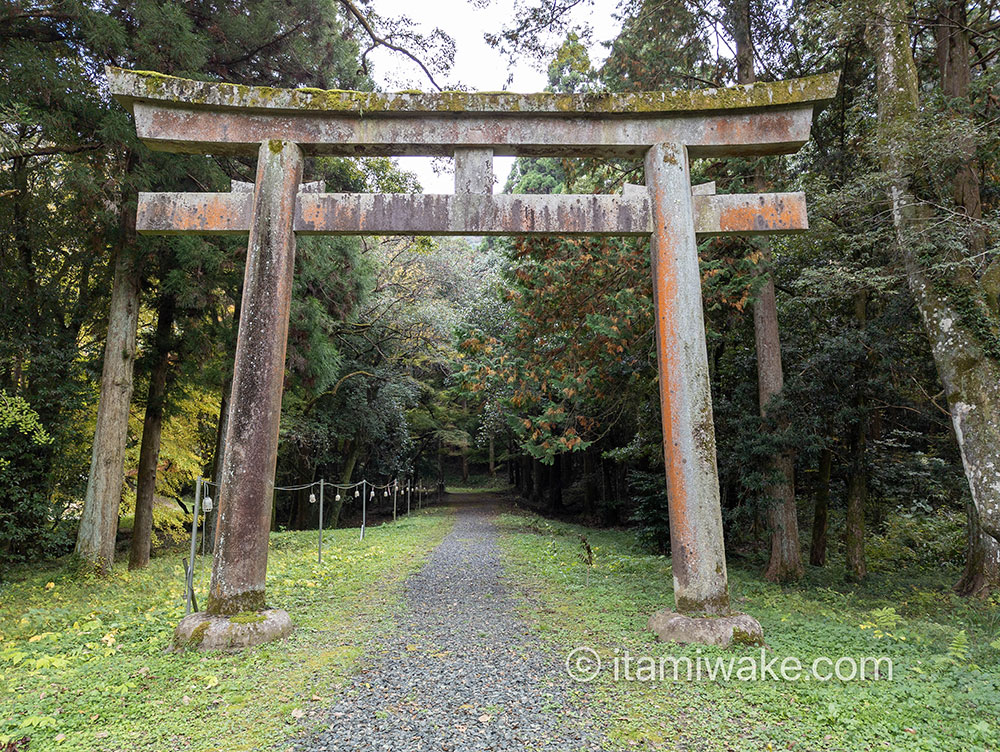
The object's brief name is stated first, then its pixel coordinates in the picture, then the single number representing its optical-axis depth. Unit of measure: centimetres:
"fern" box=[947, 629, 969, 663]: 389
